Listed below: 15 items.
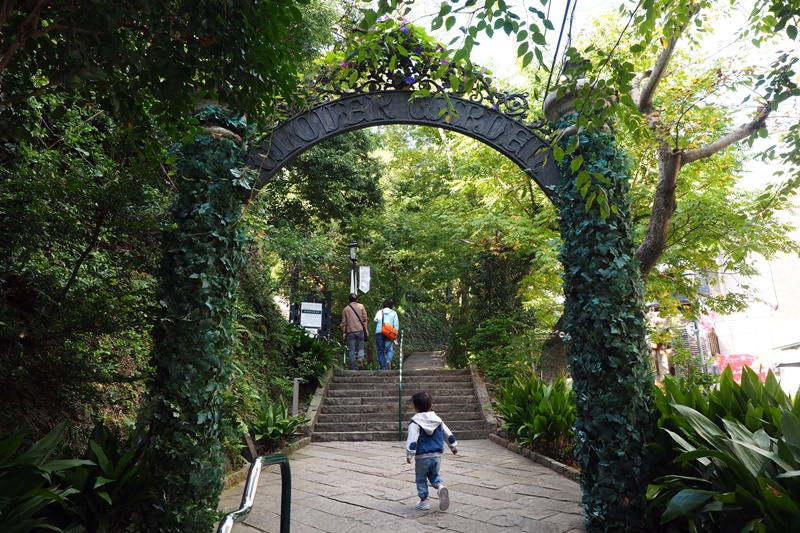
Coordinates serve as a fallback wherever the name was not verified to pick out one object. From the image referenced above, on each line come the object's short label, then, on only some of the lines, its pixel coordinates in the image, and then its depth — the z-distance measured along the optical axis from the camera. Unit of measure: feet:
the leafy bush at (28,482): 9.38
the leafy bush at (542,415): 22.85
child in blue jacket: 16.63
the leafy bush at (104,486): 11.49
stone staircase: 31.40
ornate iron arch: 16.01
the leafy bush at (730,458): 9.32
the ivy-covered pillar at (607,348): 13.34
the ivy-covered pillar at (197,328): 12.60
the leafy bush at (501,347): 35.58
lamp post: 47.32
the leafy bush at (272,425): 24.17
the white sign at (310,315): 40.24
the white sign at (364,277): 46.60
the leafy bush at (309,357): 34.86
